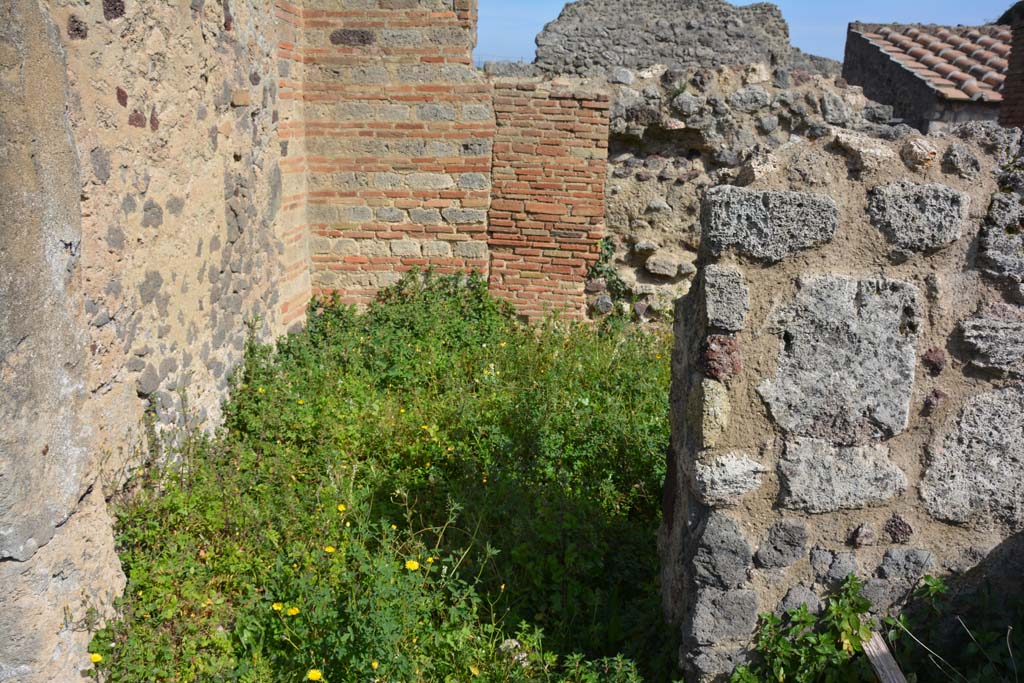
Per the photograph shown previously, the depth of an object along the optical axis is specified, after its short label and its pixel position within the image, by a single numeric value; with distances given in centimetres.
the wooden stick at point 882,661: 213
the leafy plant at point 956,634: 217
